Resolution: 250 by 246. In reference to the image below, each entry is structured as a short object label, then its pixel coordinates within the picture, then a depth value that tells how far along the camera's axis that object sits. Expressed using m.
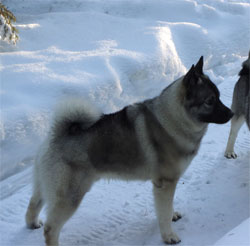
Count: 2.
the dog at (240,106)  3.50
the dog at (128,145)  2.29
